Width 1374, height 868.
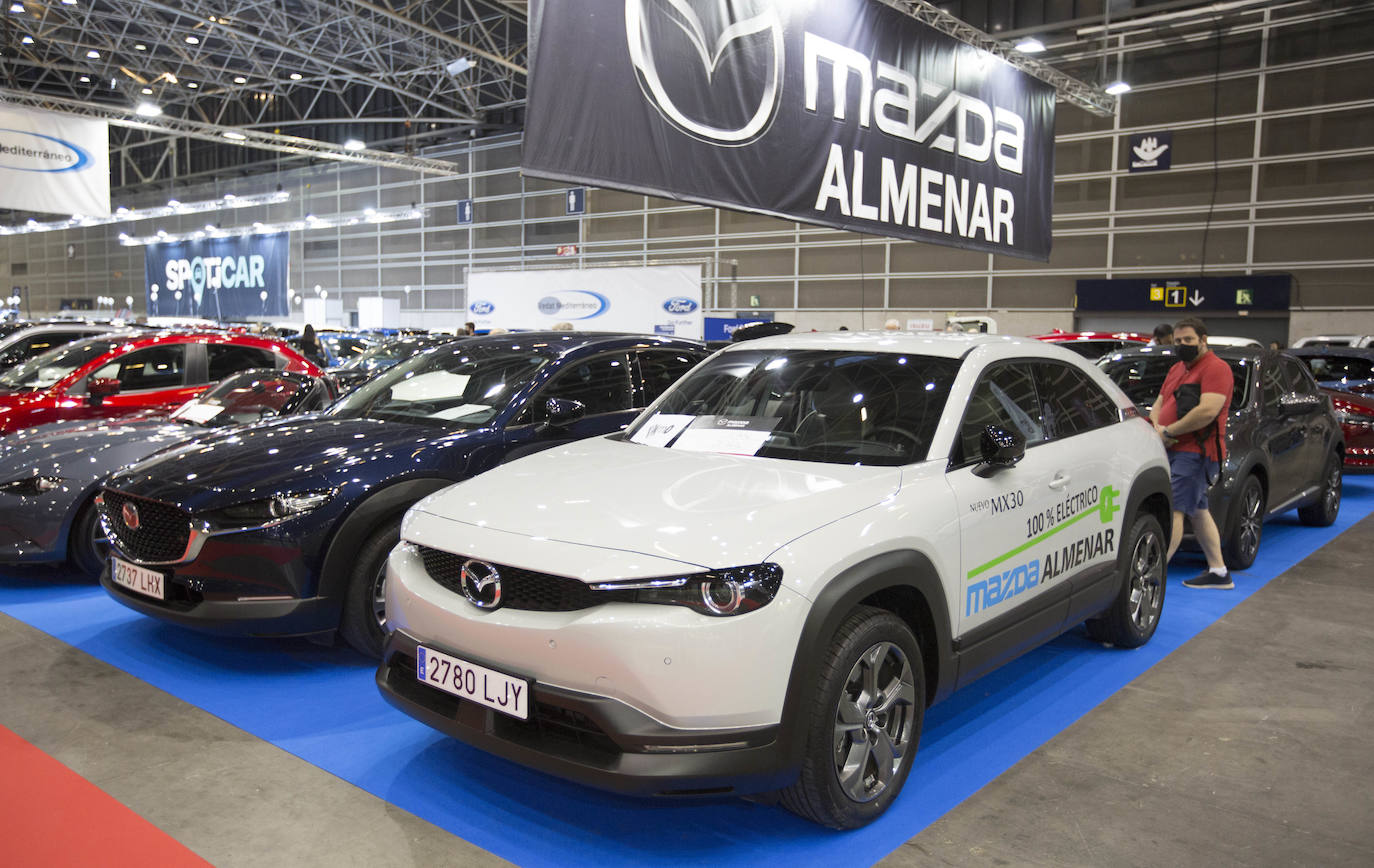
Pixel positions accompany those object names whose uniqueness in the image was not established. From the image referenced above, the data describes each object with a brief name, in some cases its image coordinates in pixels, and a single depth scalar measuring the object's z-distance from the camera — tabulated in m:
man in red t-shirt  5.35
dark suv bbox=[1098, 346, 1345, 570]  6.07
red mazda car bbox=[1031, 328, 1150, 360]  8.77
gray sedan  5.20
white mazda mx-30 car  2.46
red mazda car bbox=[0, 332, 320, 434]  7.12
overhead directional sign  17.95
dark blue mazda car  3.87
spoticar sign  38.50
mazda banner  6.15
